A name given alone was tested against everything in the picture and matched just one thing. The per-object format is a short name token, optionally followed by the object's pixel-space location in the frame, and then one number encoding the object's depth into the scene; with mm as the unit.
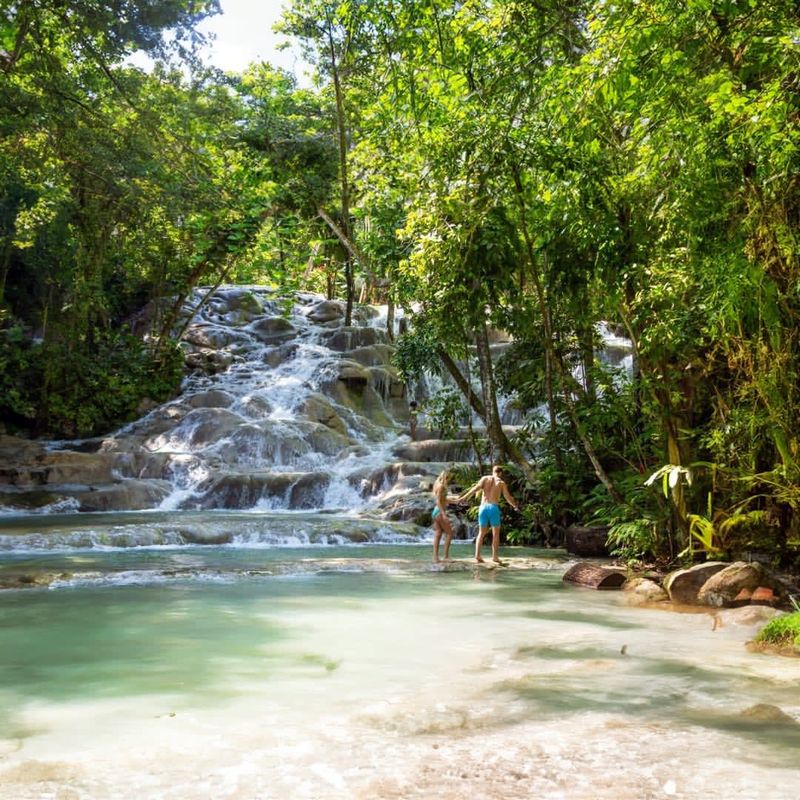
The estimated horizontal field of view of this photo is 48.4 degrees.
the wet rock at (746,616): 7395
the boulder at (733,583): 8273
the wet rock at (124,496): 17422
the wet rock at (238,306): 29844
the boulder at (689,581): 8750
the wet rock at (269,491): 18047
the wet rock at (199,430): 21203
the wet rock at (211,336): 27516
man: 11867
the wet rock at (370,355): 26109
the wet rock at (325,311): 30109
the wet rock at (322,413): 22562
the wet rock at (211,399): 23359
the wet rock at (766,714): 4598
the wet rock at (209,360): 26094
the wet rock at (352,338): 27406
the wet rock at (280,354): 26406
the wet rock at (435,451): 19359
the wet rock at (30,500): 16984
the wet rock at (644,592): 8945
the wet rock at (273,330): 28172
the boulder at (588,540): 13055
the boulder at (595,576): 9930
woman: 11883
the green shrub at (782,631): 6453
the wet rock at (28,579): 9211
